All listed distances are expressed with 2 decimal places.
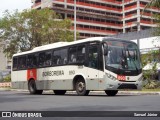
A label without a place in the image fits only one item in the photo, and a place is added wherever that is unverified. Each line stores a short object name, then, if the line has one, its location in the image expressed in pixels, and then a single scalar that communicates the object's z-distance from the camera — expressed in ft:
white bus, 65.62
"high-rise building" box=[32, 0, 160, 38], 319.88
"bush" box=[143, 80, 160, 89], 103.27
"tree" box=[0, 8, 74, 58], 174.09
